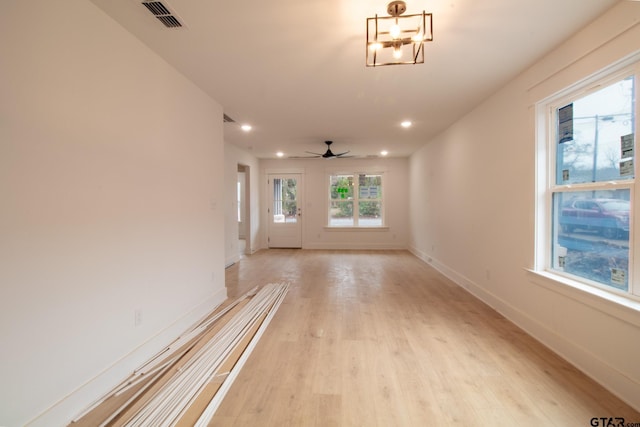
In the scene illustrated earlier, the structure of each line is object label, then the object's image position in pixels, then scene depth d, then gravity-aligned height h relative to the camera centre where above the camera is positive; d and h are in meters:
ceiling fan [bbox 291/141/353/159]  5.55 +1.27
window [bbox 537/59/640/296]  1.83 +0.17
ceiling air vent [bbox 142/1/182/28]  1.76 +1.30
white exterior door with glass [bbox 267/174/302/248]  7.66 -0.21
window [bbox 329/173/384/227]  7.55 +0.17
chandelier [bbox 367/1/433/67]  1.75 +1.28
